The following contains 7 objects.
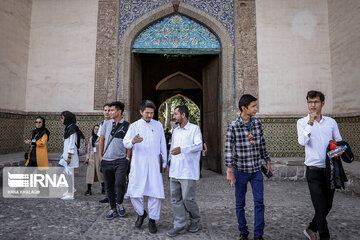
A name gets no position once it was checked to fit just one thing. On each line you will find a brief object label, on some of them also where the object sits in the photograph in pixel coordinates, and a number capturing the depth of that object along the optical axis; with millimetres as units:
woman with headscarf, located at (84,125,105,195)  3723
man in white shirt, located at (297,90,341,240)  1998
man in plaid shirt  2119
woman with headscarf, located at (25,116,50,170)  3578
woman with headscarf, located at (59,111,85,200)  3408
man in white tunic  2383
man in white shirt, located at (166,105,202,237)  2273
